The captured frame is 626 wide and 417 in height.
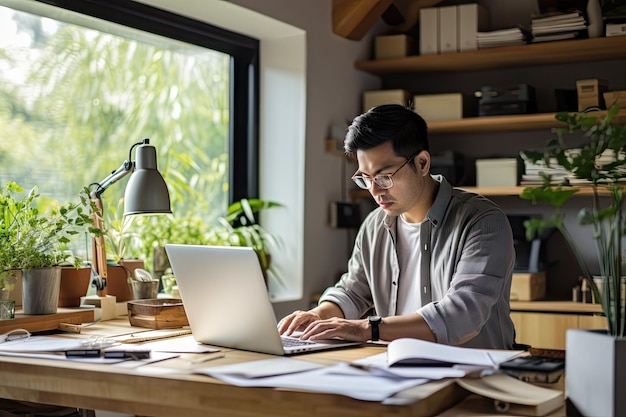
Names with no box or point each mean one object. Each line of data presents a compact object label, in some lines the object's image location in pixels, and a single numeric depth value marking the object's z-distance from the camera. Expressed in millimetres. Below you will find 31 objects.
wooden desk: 1722
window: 3311
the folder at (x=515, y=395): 1767
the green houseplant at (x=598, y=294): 1684
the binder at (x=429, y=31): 4648
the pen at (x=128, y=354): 2133
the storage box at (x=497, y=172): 4406
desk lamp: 2783
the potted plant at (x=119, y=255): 3152
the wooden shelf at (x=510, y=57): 4246
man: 2418
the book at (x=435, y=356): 1908
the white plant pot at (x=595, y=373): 1673
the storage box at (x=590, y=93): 4211
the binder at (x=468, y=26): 4535
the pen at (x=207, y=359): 2086
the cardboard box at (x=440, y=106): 4566
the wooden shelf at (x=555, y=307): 4035
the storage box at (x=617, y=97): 4145
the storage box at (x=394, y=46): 4770
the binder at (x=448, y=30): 4590
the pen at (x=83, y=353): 2166
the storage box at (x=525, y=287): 4184
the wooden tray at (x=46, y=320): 2512
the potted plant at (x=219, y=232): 3799
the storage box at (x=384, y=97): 4777
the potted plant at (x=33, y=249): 2623
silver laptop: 2137
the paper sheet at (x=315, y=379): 1703
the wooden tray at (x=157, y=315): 2734
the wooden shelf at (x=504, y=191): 4220
